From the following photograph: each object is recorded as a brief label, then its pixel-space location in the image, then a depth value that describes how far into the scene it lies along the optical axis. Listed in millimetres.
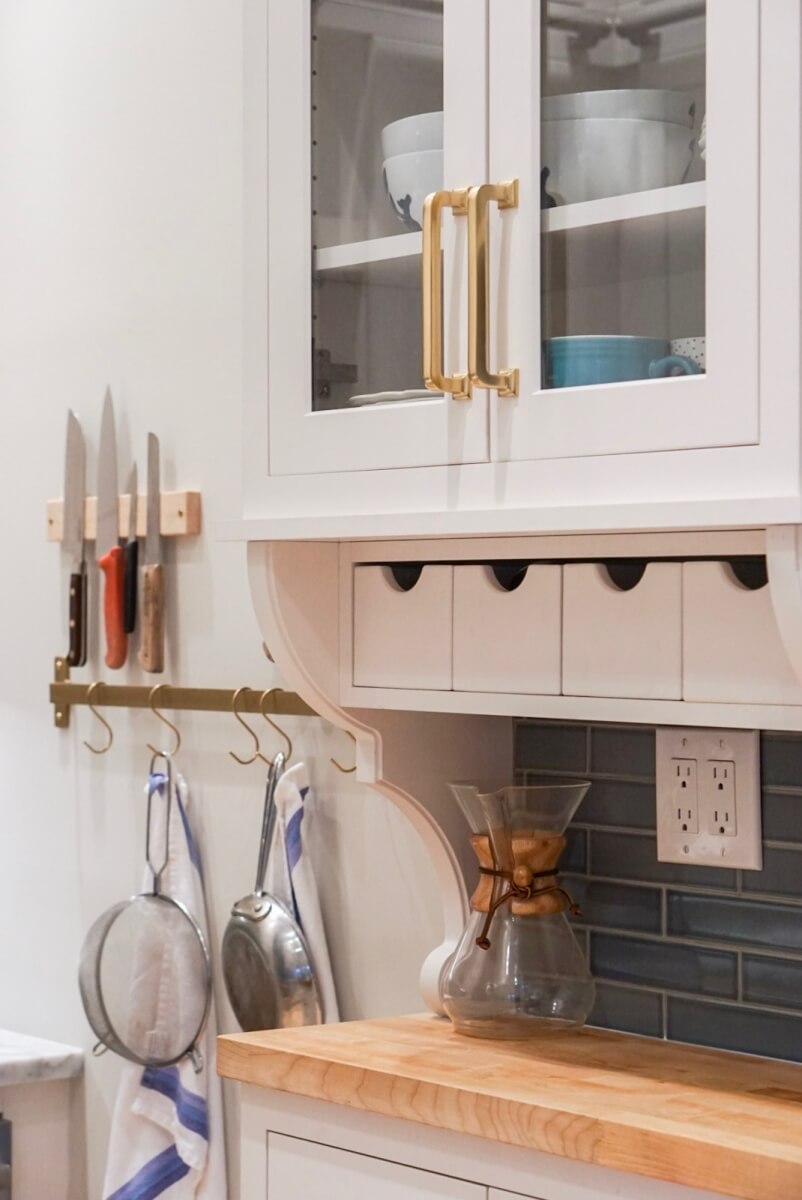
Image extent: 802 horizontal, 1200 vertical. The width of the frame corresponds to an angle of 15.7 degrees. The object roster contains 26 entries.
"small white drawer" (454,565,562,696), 2287
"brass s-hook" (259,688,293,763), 2734
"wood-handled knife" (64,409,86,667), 2991
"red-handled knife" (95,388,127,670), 2909
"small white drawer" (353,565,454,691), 2361
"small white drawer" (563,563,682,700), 2212
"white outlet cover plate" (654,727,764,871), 2320
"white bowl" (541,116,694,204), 2132
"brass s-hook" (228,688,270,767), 2747
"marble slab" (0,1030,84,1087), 2939
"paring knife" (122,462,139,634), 2907
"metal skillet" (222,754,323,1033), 2664
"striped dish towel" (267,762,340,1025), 2678
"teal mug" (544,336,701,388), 2121
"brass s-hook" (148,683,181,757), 2855
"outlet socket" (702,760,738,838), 2334
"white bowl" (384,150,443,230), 2263
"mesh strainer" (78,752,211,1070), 2794
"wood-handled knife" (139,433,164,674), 2879
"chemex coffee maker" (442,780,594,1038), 2386
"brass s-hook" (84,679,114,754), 2962
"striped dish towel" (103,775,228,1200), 2765
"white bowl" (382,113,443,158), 2256
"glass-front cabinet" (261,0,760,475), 2085
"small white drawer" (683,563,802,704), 2145
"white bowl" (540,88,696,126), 2117
